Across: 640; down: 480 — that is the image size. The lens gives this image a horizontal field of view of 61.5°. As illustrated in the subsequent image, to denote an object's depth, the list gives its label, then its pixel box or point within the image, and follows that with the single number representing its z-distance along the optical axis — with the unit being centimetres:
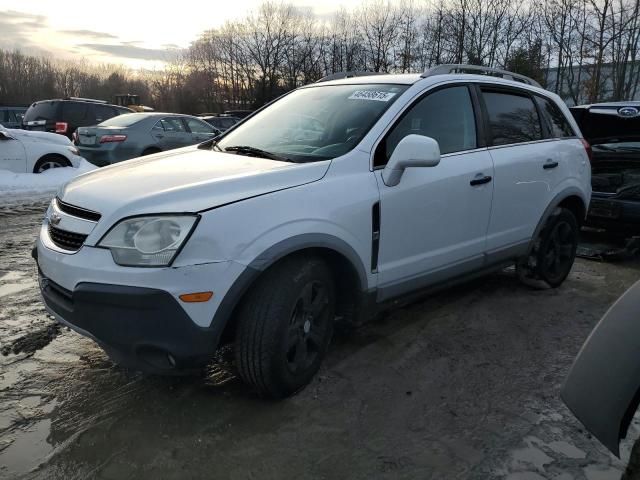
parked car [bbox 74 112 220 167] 1070
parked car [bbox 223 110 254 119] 2477
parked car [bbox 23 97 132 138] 1355
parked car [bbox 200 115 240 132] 2093
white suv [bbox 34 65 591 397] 244
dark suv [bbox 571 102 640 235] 580
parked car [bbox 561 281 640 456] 172
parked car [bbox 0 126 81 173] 959
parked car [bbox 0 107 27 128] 2131
